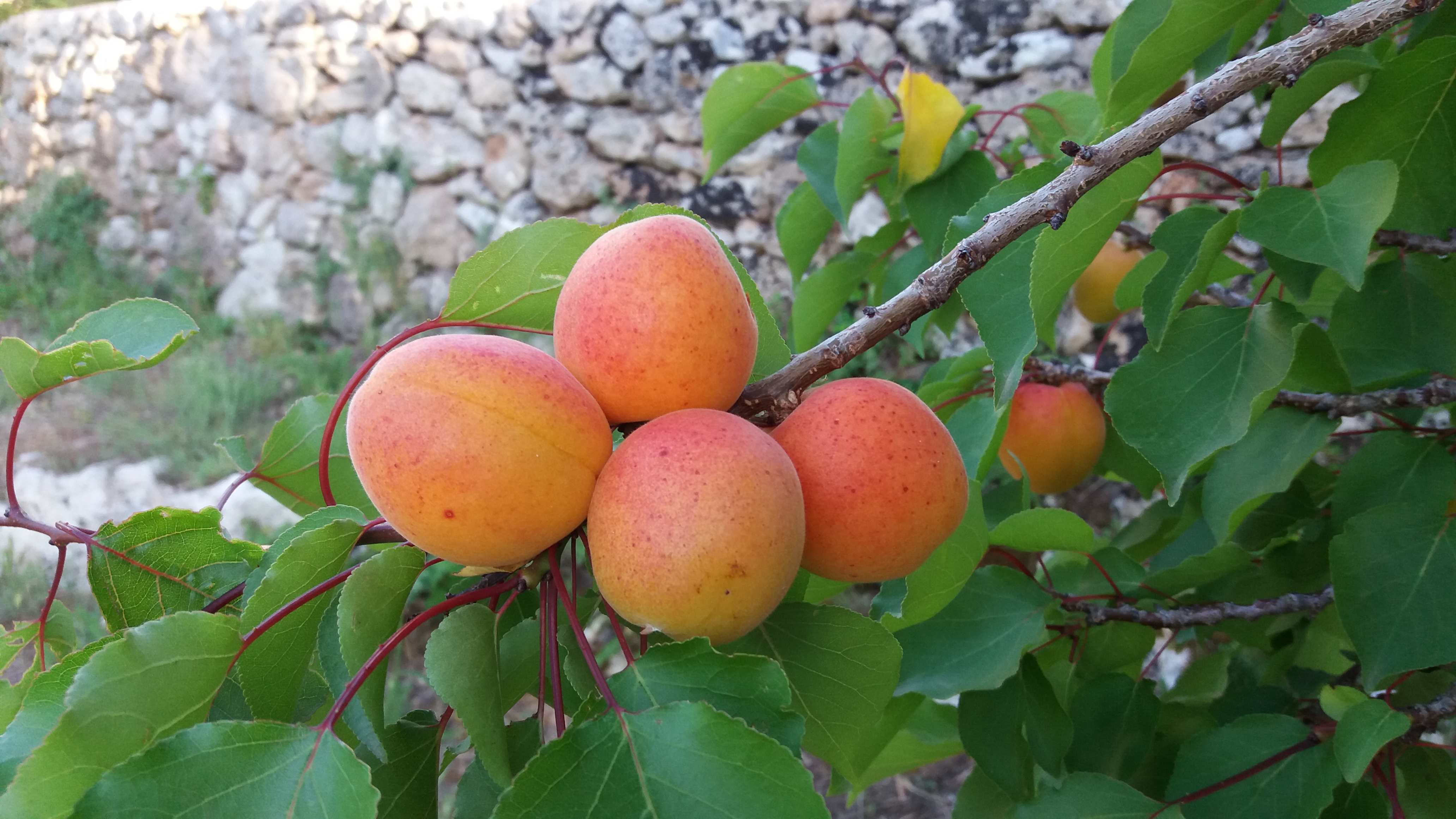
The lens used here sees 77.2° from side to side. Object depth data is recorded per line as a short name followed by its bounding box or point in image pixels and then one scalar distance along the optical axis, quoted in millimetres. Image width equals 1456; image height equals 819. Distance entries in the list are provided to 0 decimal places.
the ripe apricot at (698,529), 427
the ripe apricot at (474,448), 434
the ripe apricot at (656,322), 476
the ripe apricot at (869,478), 485
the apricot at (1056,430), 1086
